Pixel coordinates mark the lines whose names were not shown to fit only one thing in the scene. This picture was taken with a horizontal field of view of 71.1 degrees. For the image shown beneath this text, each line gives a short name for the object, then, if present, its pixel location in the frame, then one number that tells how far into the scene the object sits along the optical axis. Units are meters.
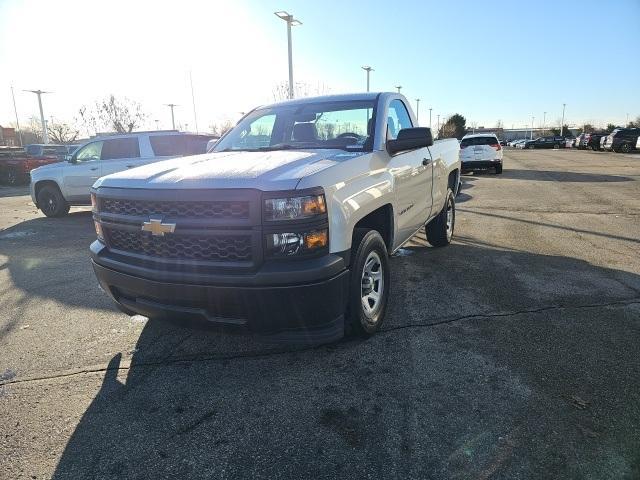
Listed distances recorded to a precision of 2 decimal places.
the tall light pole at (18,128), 70.07
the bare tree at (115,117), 53.44
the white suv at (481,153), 18.02
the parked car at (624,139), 33.91
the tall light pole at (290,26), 19.39
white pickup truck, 2.59
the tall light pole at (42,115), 49.31
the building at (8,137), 67.66
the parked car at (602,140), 37.90
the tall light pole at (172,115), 57.56
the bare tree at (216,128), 54.64
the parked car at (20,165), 18.78
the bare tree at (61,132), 58.88
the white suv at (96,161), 9.48
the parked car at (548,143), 60.55
